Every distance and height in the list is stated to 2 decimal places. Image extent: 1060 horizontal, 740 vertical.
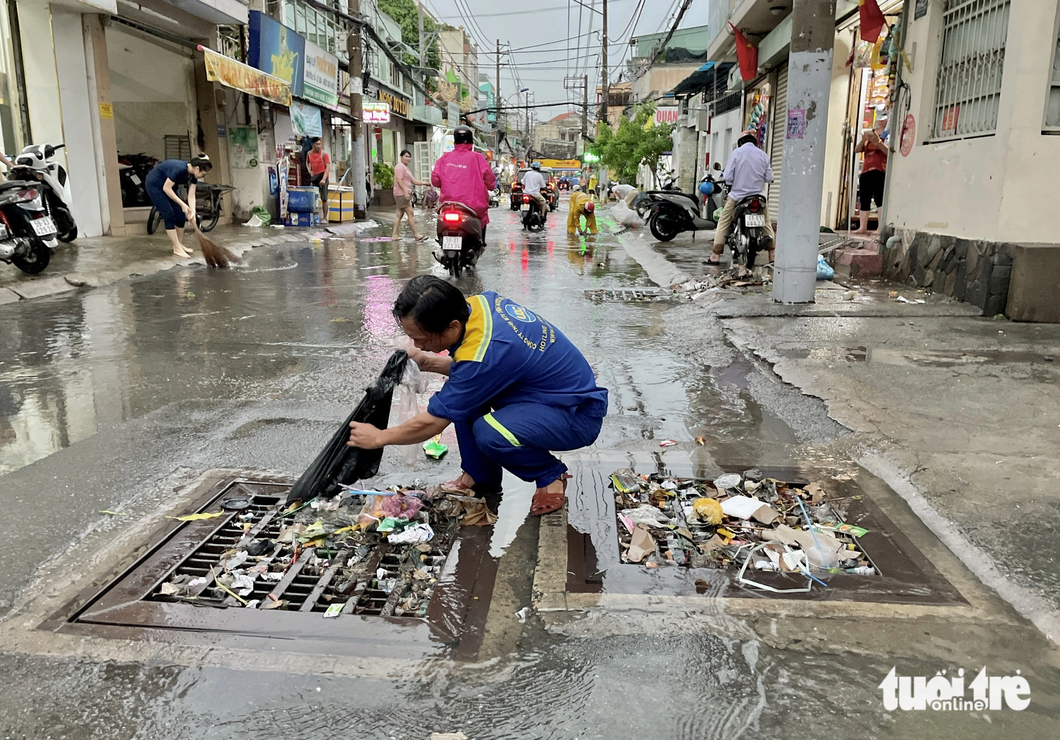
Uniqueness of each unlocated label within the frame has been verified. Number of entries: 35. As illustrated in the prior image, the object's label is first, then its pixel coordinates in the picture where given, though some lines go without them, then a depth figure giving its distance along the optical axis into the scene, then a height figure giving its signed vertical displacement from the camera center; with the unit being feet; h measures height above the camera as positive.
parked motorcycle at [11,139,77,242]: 30.45 +0.62
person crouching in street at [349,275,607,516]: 9.19 -2.27
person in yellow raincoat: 56.85 -1.04
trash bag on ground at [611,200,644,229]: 64.75 -1.52
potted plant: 96.07 +1.66
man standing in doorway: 36.63 +1.31
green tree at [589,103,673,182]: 125.90 +8.48
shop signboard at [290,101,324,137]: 68.51 +6.66
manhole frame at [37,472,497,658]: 7.73 -4.18
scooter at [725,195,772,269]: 33.27 -1.26
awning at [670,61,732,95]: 83.15 +13.39
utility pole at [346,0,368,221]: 68.13 +6.87
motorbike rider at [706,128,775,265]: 32.91 +1.06
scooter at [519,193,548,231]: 61.36 -1.30
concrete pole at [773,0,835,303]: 23.35 +1.52
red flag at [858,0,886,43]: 31.48 +6.89
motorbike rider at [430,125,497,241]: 31.73 +0.87
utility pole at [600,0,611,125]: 169.48 +26.62
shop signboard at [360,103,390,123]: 80.61 +8.29
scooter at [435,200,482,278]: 31.50 -1.44
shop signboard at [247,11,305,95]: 58.08 +10.91
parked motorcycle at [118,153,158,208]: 49.37 +0.99
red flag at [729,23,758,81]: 57.77 +10.11
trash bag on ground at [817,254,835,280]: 30.48 -2.71
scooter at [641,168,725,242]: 51.52 -1.07
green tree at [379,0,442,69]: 139.48 +31.08
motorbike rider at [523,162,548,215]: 59.88 +0.96
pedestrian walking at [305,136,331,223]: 64.75 +2.26
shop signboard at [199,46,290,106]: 48.37 +7.52
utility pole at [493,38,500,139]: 263.57 +27.37
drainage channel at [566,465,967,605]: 8.59 -4.13
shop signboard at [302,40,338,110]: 72.38 +10.99
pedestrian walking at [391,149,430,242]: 54.49 +0.68
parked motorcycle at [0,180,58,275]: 27.48 -1.16
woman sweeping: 35.76 +0.33
